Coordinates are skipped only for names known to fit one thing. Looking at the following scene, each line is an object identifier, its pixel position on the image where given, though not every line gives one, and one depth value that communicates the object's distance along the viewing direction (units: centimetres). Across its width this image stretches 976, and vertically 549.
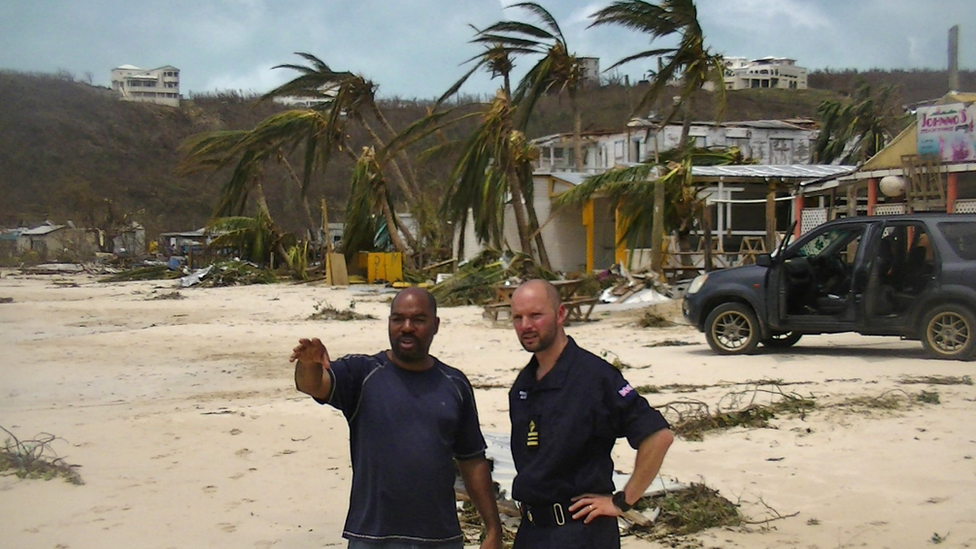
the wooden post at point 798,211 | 2072
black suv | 1060
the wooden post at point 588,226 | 2626
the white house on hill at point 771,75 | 10275
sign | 1612
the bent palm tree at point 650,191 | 1972
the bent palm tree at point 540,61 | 2612
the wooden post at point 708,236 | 1803
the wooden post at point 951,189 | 1608
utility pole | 1491
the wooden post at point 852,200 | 1809
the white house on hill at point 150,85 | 6228
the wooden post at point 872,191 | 1795
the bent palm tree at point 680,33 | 2302
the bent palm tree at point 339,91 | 3152
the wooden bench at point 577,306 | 1573
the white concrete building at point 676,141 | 3875
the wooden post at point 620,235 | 2294
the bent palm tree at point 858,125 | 3809
